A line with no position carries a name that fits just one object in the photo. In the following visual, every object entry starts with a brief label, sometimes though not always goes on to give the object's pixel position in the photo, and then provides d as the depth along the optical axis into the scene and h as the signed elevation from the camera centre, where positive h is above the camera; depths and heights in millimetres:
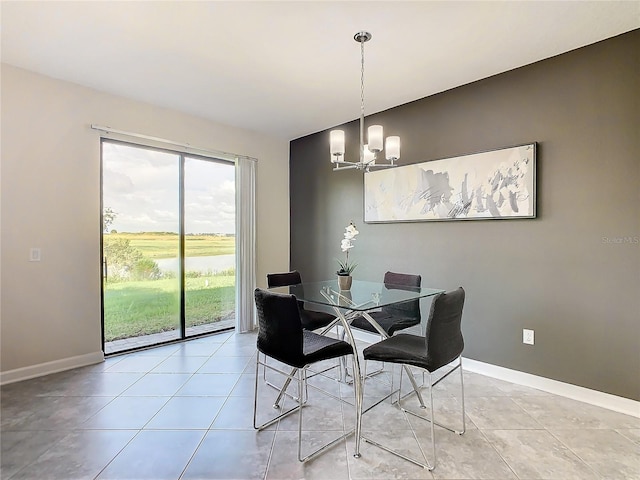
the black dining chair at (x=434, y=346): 1817 -677
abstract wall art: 2762 +483
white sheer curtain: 4270 -57
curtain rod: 3276 +1105
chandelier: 2240 +680
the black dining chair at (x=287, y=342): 1881 -625
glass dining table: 1988 -430
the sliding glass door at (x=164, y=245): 3482 -75
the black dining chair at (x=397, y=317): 2713 -675
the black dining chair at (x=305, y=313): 2886 -704
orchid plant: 2703 -31
